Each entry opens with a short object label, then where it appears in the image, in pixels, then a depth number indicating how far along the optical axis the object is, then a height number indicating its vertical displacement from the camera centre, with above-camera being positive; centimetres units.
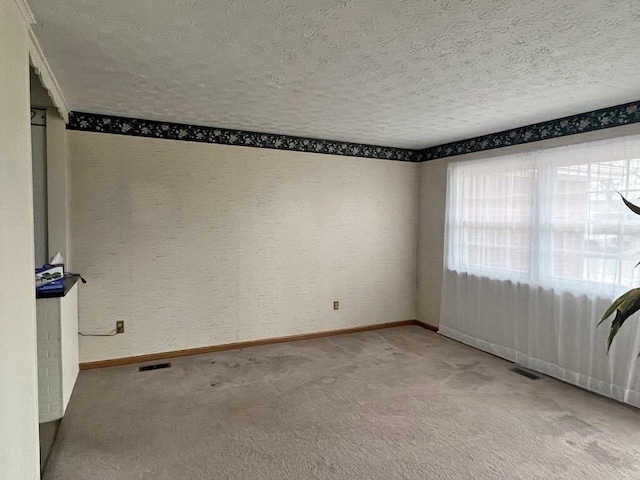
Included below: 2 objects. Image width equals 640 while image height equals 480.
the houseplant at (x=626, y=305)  115 -22
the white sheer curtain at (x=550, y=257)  294 -23
